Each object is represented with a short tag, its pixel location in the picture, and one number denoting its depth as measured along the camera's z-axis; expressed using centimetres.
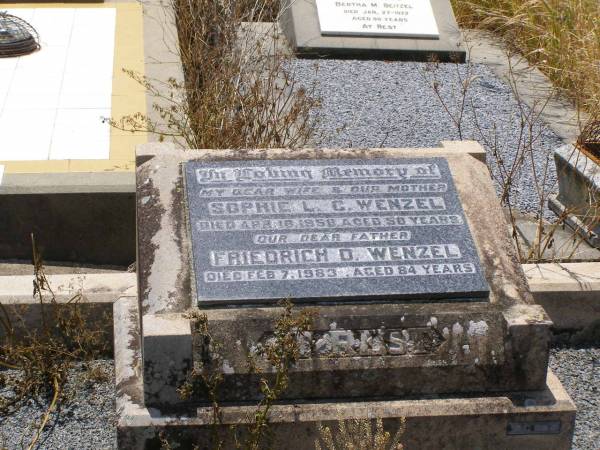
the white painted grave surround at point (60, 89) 682
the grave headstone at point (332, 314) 383
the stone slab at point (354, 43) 916
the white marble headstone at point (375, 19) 934
